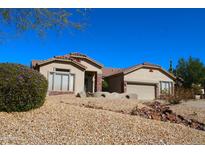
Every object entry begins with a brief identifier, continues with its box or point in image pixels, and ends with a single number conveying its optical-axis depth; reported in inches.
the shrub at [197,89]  633.5
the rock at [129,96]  463.0
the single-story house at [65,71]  542.4
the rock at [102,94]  440.8
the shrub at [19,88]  203.8
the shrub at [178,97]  407.0
